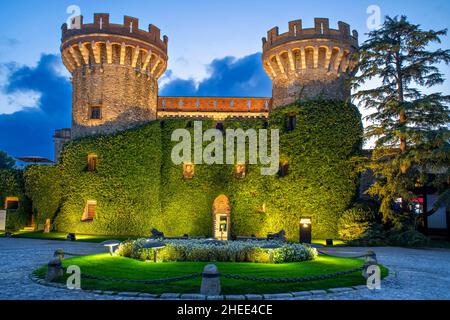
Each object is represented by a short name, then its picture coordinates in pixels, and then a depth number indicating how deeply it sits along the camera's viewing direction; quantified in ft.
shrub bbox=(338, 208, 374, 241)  59.93
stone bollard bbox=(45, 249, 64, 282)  27.54
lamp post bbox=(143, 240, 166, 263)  37.15
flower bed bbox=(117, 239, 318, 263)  37.40
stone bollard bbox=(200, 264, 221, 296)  23.53
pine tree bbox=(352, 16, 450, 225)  56.29
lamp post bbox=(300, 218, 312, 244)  56.90
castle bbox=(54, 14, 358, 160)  74.13
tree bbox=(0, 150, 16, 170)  164.96
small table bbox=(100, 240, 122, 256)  42.72
